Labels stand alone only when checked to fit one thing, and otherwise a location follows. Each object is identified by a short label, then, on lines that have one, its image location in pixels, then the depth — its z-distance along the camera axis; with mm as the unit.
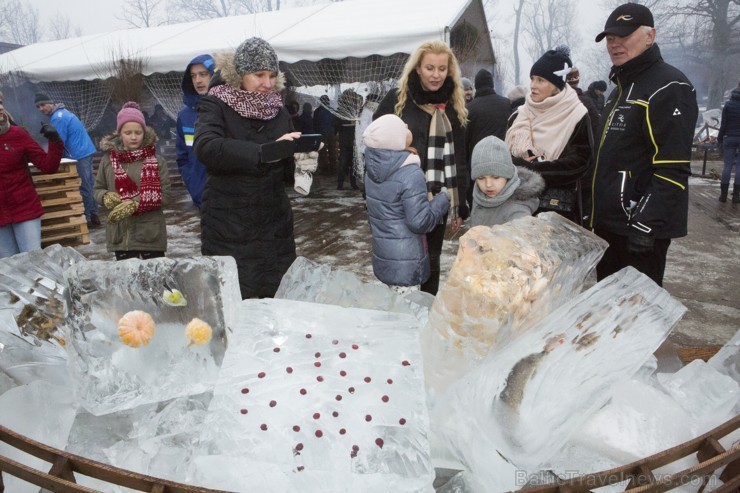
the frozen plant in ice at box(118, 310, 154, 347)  970
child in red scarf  2936
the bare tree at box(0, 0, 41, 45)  40250
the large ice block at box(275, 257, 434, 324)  1205
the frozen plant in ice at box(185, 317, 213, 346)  993
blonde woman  2516
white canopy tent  6469
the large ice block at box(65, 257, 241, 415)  948
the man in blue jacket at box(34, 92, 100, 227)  6366
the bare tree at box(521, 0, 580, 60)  40781
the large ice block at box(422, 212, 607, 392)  898
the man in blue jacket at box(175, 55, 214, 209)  3166
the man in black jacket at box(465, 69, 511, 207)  4836
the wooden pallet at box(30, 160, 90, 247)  5070
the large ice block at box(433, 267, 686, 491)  773
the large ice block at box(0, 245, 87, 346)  1038
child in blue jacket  2211
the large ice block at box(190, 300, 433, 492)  752
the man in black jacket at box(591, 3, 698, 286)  1843
